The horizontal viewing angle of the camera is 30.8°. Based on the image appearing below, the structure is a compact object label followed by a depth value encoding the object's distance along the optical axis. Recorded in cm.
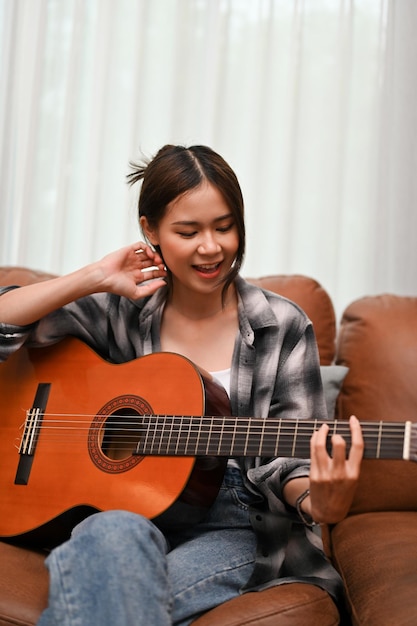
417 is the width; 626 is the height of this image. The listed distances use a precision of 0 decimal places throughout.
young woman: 121
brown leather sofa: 128
